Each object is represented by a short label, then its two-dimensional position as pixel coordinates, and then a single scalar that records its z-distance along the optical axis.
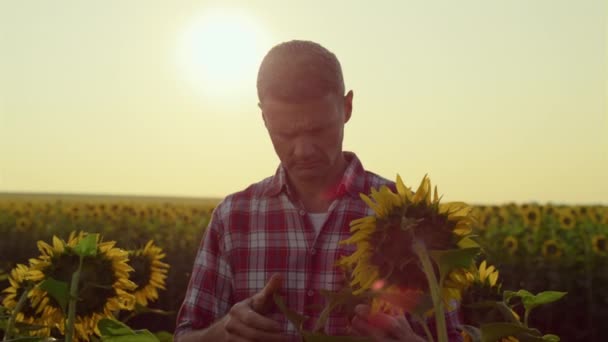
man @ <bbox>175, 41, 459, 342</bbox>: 1.84
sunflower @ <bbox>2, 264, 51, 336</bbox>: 1.84
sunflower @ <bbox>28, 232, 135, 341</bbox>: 1.54
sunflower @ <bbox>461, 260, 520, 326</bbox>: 1.69
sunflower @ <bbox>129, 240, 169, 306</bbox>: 2.94
